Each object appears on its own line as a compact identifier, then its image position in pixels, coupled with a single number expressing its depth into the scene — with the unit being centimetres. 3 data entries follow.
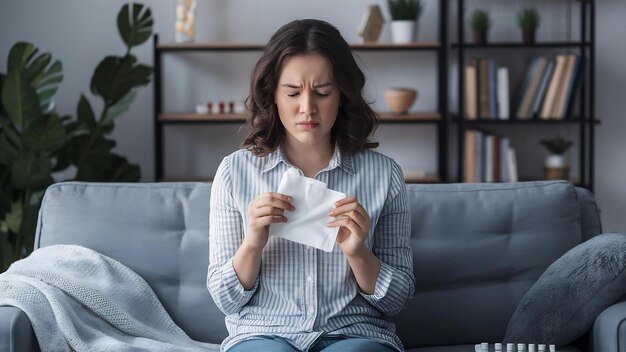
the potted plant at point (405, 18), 483
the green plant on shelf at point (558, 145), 491
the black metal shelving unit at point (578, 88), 475
